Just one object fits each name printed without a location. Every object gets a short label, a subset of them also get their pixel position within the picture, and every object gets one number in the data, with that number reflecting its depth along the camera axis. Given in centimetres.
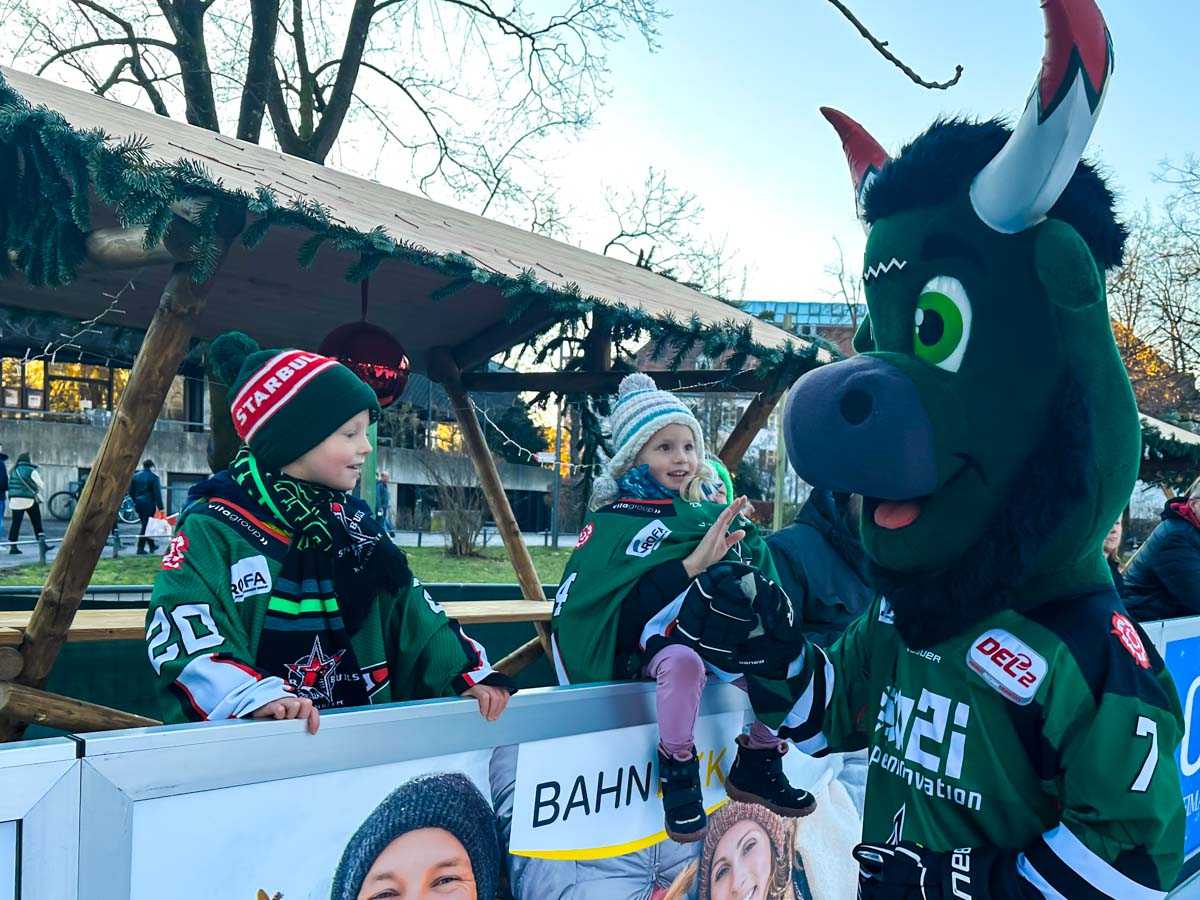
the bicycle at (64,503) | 2157
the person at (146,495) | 1702
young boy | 210
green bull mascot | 179
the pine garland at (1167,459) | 989
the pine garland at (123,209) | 301
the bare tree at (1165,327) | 2389
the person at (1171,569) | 520
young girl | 234
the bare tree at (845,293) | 2464
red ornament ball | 461
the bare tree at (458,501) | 1897
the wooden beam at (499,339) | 577
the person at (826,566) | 378
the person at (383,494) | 2178
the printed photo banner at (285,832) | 156
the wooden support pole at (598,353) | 611
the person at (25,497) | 1694
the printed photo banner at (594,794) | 217
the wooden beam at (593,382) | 608
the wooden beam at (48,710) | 345
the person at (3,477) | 1523
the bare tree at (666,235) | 2259
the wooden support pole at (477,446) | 655
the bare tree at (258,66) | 1218
